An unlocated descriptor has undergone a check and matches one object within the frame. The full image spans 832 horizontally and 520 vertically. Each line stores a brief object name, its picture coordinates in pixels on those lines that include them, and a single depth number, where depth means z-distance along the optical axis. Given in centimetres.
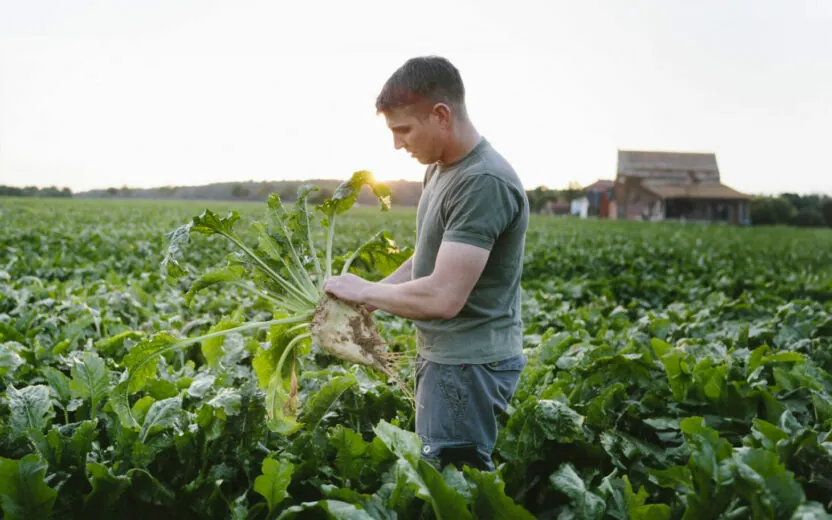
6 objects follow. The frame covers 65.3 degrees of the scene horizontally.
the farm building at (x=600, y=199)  8650
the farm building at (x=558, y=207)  9338
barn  7088
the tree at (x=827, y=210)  7175
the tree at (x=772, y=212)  7381
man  212
